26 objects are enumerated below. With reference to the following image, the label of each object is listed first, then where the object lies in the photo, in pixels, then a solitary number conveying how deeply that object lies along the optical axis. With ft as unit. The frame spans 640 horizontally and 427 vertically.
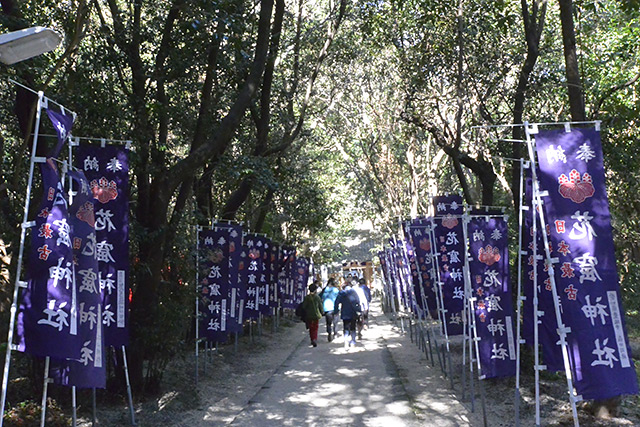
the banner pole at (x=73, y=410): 22.04
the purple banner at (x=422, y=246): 46.32
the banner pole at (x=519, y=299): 24.21
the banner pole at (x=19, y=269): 17.04
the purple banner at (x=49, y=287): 18.21
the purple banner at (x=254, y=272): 57.26
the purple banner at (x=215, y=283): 42.04
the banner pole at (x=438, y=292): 38.01
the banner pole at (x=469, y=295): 29.81
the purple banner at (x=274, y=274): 72.49
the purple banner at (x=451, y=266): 39.68
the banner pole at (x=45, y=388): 19.10
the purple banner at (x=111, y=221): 26.18
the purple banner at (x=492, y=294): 29.53
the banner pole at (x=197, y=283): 37.99
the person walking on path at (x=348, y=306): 55.11
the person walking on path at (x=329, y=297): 61.21
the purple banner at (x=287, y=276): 82.79
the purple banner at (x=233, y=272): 43.57
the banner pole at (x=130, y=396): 28.25
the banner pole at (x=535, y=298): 23.09
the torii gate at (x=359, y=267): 191.20
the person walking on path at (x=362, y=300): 64.08
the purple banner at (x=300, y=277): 97.25
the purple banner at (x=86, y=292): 20.79
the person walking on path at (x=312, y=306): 57.36
